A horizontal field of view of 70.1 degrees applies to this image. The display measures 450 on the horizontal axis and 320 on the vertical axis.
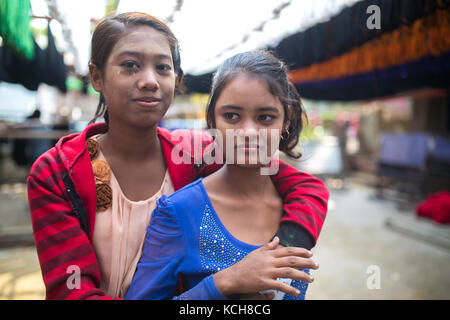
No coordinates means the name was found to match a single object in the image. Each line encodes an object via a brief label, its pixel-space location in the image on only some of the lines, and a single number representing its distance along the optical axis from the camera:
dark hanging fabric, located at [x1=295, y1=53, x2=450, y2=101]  3.11
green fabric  1.72
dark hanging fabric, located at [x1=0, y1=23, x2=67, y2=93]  3.43
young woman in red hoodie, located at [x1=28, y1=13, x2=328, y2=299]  0.94
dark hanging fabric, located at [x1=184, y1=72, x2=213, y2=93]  3.19
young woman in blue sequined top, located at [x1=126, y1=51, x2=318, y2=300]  0.95
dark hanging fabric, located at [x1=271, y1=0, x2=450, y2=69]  1.62
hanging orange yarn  1.97
